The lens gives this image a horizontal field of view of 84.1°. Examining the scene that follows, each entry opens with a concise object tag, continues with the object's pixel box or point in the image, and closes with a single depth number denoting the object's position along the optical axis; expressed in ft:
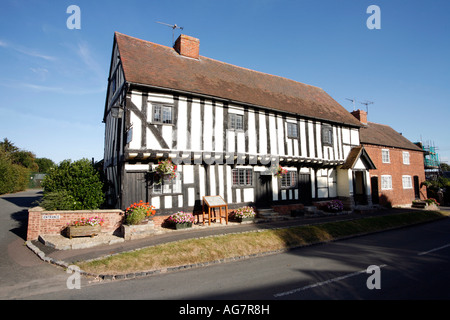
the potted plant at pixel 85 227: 31.07
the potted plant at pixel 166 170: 36.35
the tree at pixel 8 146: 145.54
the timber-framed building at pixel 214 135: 37.68
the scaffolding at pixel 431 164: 104.55
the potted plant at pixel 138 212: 32.89
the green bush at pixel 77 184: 37.09
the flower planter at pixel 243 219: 42.44
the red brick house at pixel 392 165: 72.33
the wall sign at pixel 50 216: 32.27
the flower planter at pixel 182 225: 36.55
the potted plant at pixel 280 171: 48.57
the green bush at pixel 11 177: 96.02
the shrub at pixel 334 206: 54.49
